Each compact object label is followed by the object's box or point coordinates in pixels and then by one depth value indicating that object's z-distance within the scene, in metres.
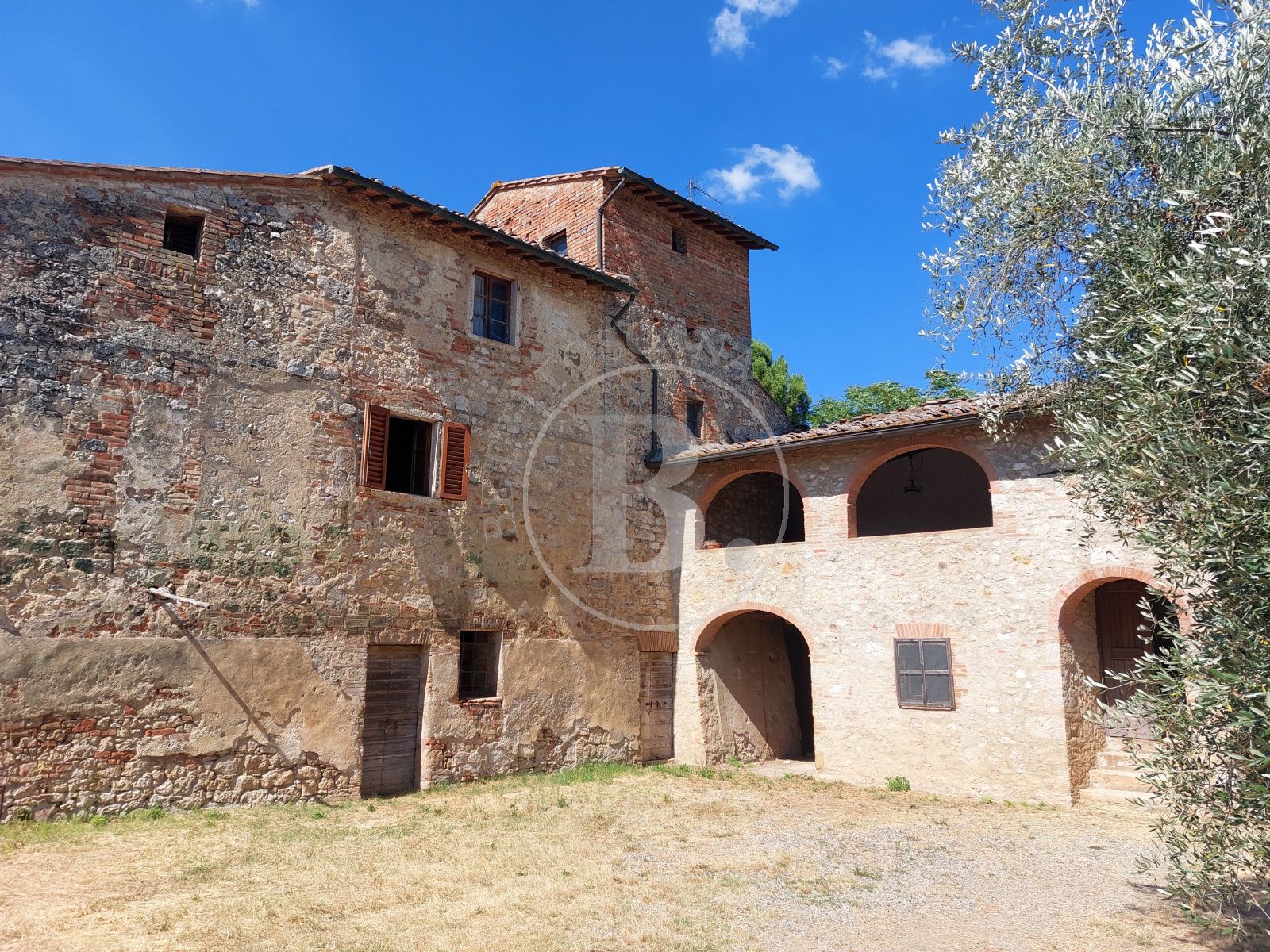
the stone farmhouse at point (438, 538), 9.27
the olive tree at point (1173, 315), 4.77
